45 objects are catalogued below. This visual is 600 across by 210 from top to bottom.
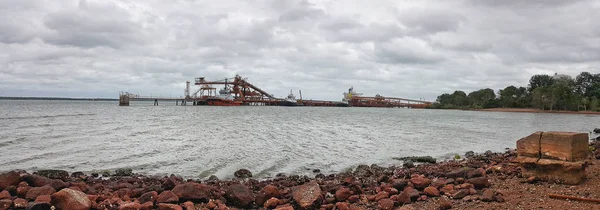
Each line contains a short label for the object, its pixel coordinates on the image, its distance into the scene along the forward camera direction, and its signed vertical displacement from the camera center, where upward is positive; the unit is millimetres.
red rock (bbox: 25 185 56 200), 7770 -1913
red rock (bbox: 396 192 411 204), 8078 -2034
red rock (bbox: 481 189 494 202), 7548 -1851
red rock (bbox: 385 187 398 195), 8859 -2072
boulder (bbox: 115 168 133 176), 13133 -2516
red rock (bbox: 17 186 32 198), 8047 -1944
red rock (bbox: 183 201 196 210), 7578 -2099
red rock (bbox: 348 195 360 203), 8417 -2141
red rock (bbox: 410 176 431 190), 9141 -1938
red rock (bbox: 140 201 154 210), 7289 -2021
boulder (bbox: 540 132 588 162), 8134 -939
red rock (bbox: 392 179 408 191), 9305 -2017
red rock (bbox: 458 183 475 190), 8734 -1910
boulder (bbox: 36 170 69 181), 11305 -2282
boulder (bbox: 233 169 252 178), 13112 -2523
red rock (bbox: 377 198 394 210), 7660 -2068
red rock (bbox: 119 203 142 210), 7176 -1999
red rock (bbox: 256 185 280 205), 8444 -2085
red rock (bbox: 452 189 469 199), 8079 -1937
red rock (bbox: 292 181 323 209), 7824 -1979
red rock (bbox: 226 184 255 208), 8324 -2091
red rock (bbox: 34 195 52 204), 7219 -1908
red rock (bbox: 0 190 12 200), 7676 -1934
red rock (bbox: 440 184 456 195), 8438 -1951
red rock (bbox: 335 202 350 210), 7703 -2111
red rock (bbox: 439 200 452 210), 7316 -1969
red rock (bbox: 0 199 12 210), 7016 -1934
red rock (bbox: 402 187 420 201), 8266 -1985
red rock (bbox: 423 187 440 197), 8469 -1984
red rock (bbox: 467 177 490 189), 8758 -1836
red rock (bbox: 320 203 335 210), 7821 -2149
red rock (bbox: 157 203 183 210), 7300 -2030
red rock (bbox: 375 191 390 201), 8422 -2075
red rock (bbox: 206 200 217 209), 7887 -2150
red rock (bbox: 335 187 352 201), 8508 -2070
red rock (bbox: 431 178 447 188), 9078 -1975
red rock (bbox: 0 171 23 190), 8340 -1782
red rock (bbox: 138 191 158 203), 7942 -2029
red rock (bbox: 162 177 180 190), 9383 -2066
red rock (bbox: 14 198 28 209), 7156 -1964
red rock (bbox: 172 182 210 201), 8148 -1963
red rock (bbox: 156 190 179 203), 7852 -2011
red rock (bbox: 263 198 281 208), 8219 -2185
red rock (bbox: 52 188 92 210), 7031 -1879
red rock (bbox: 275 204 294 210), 7484 -2095
